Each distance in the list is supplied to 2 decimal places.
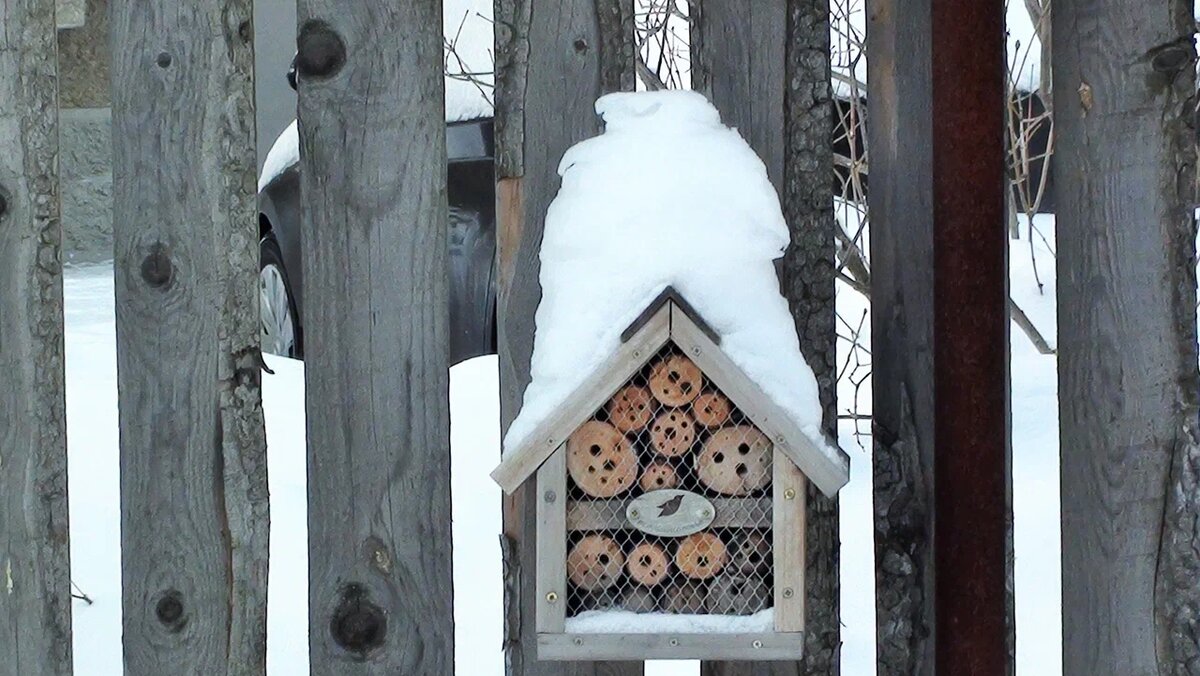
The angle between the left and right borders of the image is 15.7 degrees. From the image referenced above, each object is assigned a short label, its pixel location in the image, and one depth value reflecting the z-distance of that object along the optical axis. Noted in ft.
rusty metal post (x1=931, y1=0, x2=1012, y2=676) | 11.56
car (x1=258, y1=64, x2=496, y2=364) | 18.64
